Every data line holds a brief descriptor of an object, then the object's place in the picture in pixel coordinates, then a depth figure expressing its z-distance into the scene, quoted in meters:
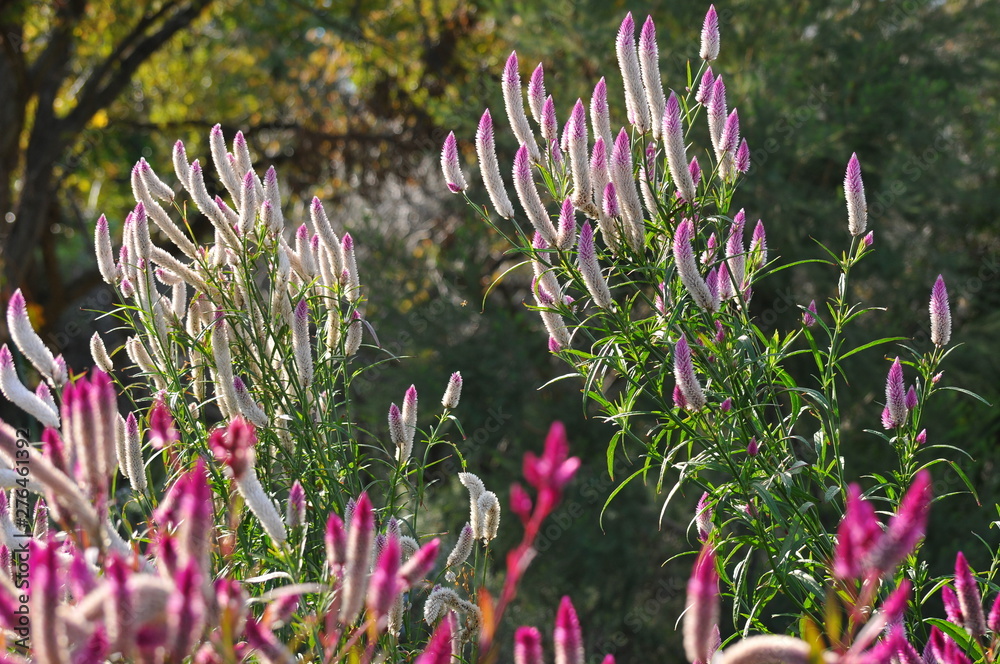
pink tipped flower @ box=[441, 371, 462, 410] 4.77
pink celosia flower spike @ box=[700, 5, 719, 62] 4.62
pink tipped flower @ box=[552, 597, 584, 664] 2.13
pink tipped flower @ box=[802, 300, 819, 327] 4.61
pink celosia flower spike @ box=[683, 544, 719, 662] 1.79
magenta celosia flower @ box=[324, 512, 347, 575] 2.36
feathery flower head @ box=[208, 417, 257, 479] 2.28
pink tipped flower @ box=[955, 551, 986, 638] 2.65
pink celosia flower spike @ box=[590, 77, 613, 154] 4.37
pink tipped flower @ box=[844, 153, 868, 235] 4.40
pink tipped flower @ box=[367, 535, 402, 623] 2.08
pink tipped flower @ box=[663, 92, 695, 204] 4.21
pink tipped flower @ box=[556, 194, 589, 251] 4.24
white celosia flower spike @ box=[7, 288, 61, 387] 3.41
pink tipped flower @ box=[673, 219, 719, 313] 3.86
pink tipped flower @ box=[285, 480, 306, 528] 3.00
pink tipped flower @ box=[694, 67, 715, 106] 4.68
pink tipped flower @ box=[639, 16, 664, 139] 4.31
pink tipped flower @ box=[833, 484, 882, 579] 1.82
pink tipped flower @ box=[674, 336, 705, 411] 3.77
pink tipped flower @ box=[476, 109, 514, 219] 4.40
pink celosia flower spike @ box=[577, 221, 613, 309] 4.03
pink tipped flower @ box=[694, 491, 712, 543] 4.50
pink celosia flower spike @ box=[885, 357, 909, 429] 4.39
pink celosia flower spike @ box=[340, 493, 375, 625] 2.21
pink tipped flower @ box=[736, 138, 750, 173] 4.51
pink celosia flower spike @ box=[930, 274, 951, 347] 4.35
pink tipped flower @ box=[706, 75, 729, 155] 4.58
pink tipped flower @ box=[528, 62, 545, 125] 4.65
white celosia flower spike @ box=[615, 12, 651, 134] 4.32
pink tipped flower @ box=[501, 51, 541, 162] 4.52
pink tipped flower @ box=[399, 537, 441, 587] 2.33
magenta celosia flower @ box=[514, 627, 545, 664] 2.14
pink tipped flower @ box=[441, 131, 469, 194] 4.64
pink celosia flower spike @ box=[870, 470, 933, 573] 1.79
